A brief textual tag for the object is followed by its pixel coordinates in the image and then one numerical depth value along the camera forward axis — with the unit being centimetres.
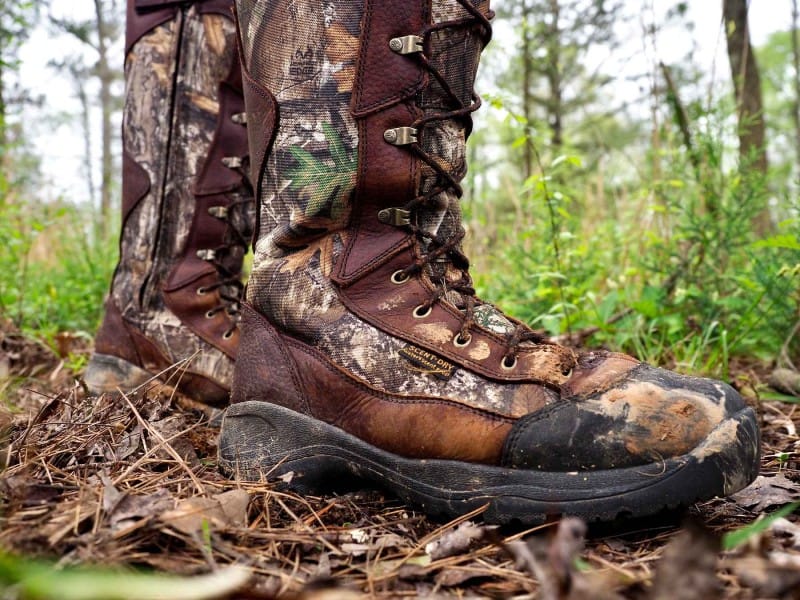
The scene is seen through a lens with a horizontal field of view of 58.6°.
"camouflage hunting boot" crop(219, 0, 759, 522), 39
